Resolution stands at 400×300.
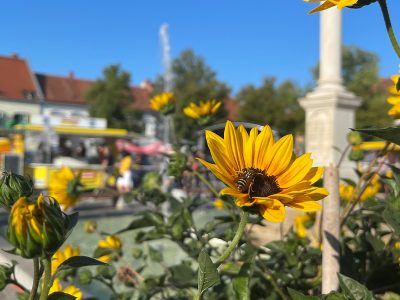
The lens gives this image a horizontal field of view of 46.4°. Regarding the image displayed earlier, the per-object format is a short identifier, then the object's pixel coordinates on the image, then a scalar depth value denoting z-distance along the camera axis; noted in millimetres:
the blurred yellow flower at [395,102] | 958
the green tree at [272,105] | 31062
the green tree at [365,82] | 26316
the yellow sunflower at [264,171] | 671
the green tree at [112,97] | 36406
